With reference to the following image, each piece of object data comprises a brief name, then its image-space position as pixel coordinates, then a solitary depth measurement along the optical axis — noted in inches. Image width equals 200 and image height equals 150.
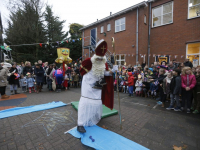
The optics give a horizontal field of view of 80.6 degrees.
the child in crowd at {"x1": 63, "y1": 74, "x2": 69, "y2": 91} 343.0
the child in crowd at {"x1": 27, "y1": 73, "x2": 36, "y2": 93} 304.6
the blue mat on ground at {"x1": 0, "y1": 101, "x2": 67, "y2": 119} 158.9
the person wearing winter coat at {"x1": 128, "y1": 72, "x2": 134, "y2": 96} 263.3
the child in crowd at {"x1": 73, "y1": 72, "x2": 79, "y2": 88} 379.2
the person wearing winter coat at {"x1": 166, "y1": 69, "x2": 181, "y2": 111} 170.1
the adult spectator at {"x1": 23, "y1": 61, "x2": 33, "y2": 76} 320.2
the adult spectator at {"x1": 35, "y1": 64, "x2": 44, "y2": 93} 301.5
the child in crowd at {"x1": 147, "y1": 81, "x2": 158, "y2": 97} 228.7
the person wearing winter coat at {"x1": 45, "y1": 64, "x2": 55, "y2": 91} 315.6
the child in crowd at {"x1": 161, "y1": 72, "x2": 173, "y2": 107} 185.8
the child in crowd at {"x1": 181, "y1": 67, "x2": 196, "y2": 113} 164.8
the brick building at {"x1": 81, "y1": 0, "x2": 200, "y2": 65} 364.8
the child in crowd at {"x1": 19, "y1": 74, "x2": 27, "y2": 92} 307.3
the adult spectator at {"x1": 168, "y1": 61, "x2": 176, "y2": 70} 273.2
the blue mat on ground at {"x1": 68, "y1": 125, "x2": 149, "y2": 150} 93.2
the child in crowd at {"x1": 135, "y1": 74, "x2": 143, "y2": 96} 257.2
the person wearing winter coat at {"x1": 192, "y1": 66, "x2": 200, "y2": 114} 163.0
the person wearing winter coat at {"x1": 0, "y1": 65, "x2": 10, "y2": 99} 235.0
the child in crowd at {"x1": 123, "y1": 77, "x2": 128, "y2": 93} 288.5
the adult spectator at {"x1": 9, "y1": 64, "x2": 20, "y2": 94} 279.4
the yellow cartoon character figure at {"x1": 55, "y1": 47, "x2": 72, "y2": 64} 302.2
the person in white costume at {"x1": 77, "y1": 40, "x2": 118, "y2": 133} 117.2
